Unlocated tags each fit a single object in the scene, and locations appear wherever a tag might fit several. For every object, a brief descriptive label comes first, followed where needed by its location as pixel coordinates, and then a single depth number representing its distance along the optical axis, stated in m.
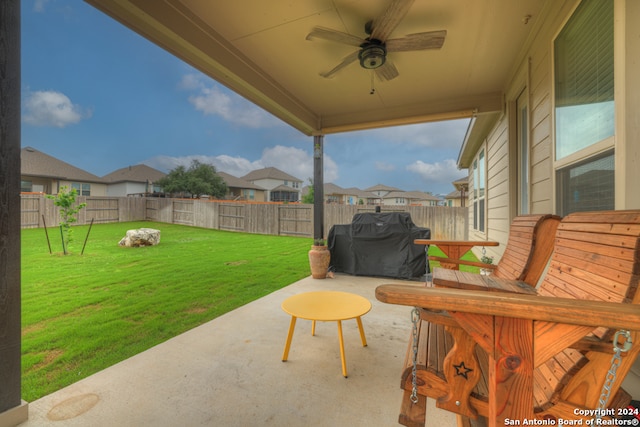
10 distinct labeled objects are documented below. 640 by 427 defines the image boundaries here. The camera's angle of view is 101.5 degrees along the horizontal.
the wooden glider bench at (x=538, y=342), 0.70
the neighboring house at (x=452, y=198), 26.28
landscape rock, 7.20
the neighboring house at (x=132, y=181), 21.78
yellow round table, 1.85
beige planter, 4.27
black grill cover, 4.30
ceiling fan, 2.16
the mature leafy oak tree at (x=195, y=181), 21.97
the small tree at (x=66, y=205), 5.89
